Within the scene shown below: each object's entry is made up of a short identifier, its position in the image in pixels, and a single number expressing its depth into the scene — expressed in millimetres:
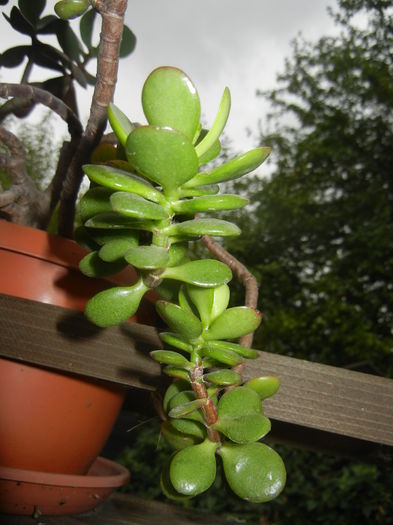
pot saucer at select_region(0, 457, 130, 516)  454
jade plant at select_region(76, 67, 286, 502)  243
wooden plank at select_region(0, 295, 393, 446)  394
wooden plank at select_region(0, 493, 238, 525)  483
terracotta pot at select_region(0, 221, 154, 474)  462
